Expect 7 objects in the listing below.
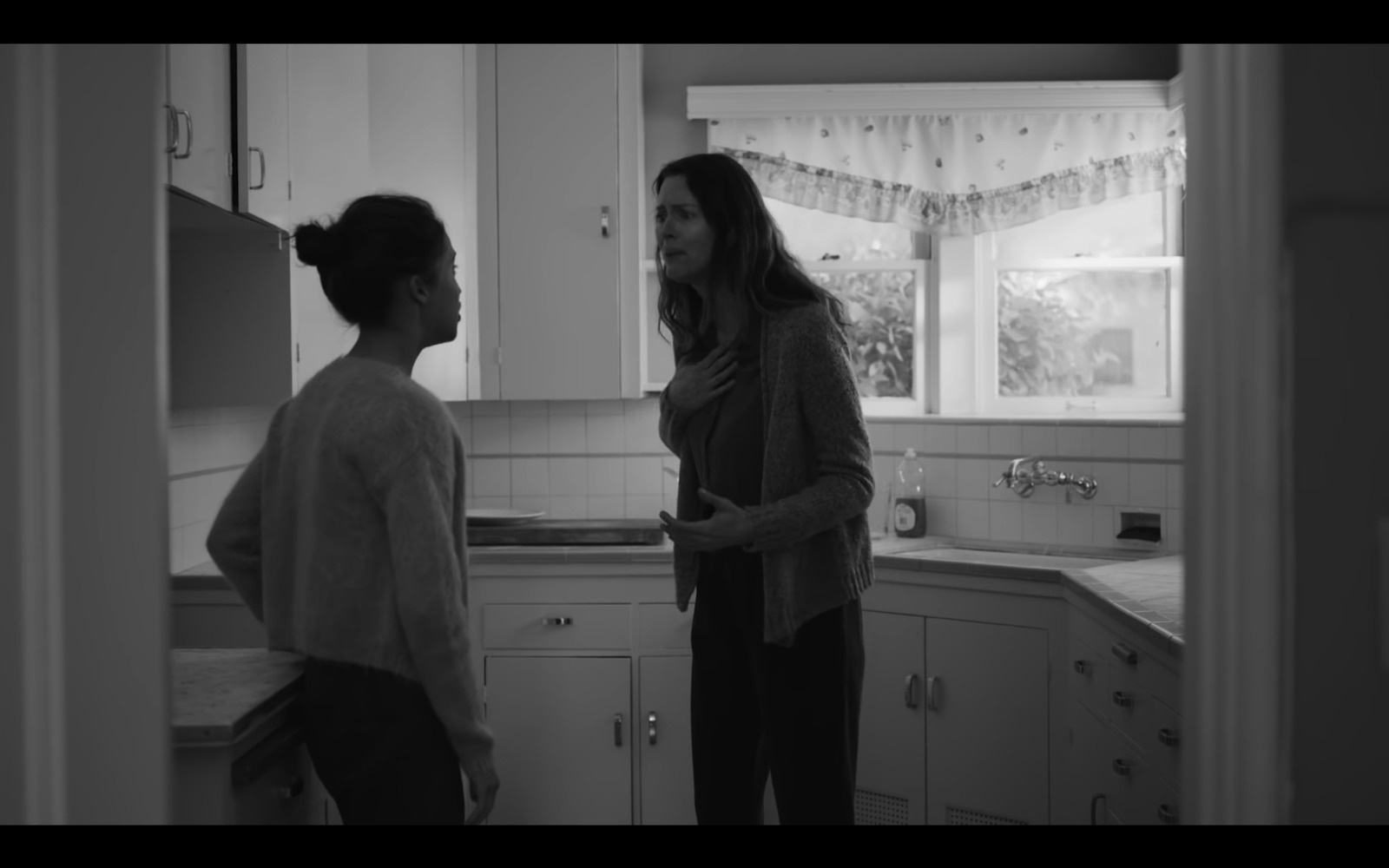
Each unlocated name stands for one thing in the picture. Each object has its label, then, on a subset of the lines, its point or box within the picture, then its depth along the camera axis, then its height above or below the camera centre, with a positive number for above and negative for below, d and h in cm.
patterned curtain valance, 326 +74
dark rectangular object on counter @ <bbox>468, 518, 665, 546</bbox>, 286 -29
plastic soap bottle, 319 -23
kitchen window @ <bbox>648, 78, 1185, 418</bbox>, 327 +59
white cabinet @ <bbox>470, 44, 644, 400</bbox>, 307 +55
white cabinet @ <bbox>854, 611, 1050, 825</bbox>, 257 -72
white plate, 306 -26
